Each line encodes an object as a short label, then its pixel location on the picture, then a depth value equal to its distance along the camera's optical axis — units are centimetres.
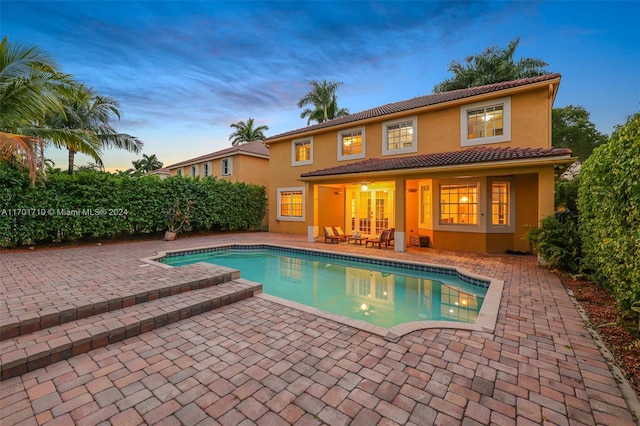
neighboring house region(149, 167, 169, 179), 3175
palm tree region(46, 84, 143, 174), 1524
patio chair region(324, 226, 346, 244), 1345
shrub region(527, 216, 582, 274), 752
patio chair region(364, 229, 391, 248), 1202
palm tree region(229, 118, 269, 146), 3481
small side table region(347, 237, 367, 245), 1302
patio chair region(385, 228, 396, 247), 1219
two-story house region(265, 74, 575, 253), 1006
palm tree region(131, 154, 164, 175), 5332
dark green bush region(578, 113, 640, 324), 388
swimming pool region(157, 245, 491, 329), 585
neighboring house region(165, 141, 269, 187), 2150
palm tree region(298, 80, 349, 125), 2703
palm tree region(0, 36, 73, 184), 799
